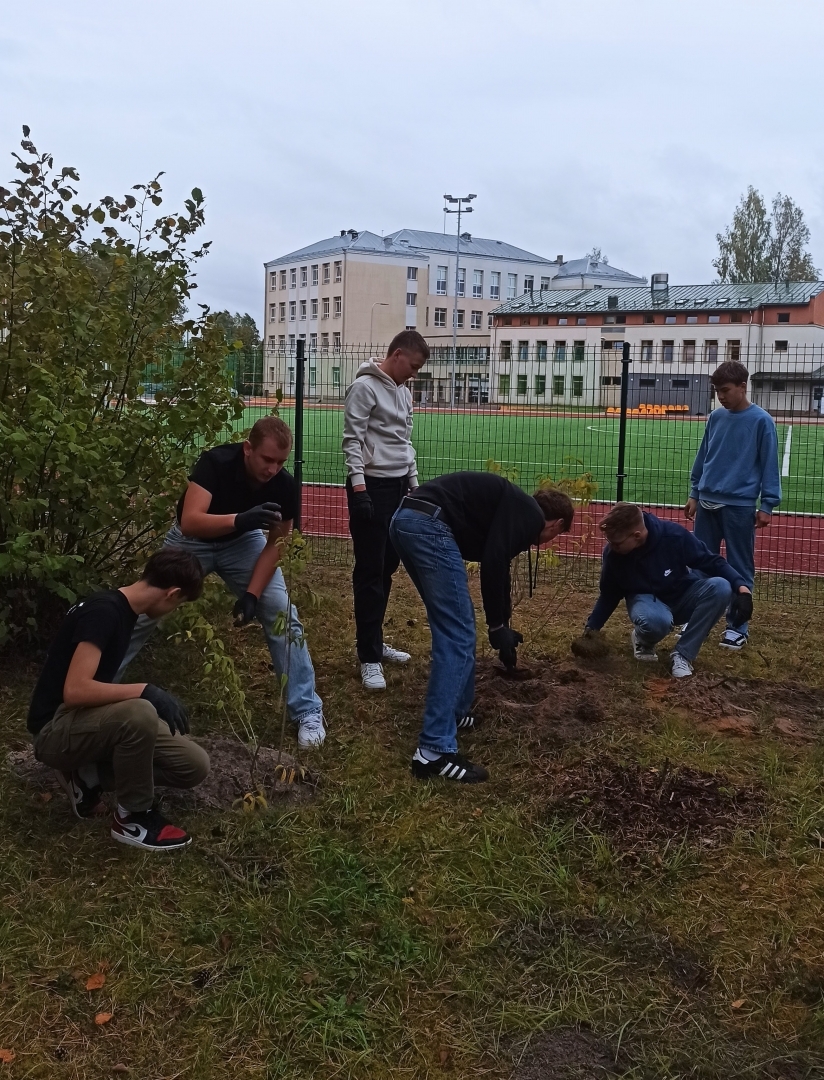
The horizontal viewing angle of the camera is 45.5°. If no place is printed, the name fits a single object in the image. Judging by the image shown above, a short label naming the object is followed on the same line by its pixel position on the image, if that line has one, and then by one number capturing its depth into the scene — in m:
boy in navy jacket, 5.57
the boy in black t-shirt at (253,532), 4.41
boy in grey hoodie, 5.33
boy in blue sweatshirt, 6.23
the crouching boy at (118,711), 3.41
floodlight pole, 56.59
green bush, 4.76
